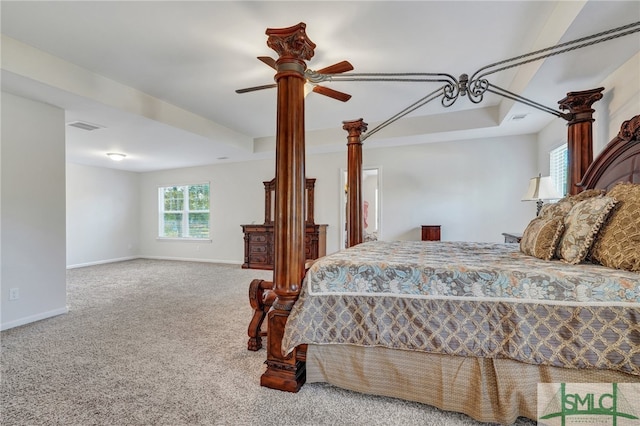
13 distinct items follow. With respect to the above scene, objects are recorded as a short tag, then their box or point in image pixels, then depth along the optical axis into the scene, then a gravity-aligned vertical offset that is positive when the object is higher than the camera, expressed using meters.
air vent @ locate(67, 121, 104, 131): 3.88 +1.15
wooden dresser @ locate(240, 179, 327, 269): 5.96 -0.58
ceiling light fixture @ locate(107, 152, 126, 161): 5.64 +1.08
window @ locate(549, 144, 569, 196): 3.81 +0.62
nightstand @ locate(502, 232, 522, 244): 3.37 -0.29
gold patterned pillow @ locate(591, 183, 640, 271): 1.46 -0.12
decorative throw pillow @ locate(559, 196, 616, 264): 1.66 -0.08
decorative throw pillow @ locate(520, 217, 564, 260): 1.85 -0.17
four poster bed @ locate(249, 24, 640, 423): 1.36 -0.48
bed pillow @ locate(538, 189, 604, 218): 2.10 +0.07
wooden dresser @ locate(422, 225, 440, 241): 4.84 -0.33
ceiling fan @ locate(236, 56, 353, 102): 2.06 +1.01
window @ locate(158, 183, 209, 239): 7.32 +0.02
